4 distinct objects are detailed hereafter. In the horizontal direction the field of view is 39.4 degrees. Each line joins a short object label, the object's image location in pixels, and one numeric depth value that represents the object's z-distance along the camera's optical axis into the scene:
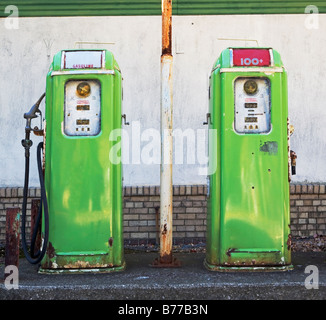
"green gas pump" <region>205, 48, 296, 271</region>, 3.62
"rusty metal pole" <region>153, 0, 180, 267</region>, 3.73
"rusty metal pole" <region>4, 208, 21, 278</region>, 3.29
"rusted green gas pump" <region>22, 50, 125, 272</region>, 3.59
